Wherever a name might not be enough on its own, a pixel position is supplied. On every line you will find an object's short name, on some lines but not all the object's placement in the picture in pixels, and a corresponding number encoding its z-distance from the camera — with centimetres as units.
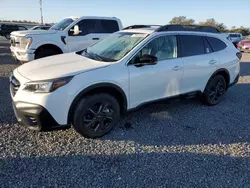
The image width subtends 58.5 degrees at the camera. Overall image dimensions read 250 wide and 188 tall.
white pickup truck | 727
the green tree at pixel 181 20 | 5696
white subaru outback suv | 309
